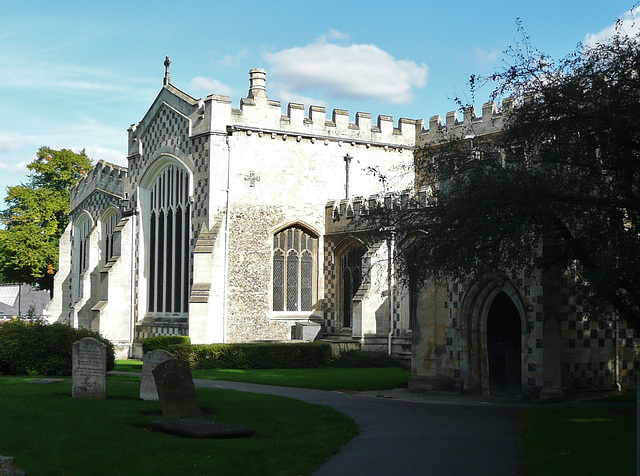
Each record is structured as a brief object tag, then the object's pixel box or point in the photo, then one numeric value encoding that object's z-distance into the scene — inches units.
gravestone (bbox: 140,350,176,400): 666.8
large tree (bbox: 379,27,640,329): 556.4
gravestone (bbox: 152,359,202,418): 575.2
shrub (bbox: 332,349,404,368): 1125.7
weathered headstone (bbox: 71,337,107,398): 653.3
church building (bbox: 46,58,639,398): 1202.0
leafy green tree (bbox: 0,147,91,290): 2023.9
